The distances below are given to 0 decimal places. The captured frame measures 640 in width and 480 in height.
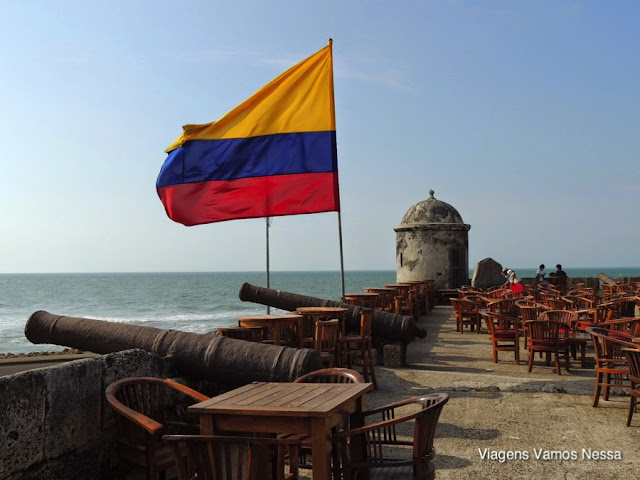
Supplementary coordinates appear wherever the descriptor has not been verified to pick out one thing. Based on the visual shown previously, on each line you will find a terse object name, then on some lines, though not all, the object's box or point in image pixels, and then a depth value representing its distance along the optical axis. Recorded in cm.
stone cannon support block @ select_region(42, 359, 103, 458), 407
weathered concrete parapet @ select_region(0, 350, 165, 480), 378
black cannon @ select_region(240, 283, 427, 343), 1024
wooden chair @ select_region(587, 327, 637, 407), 660
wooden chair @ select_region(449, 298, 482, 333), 1429
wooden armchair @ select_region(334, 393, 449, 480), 335
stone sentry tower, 2258
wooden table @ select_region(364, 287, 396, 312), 1464
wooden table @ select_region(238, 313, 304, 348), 758
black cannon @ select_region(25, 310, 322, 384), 550
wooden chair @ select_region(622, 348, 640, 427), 570
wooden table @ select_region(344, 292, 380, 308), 1284
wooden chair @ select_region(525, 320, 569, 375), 881
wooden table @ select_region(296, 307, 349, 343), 858
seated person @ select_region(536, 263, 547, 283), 2237
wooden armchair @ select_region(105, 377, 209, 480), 405
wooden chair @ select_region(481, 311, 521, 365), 983
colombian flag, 1013
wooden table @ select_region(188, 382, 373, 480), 310
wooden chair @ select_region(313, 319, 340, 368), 773
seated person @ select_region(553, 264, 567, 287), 2608
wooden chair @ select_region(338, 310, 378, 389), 822
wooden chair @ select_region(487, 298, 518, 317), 1211
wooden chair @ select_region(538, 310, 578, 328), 940
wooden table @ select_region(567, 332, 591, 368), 883
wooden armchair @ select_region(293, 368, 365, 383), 436
